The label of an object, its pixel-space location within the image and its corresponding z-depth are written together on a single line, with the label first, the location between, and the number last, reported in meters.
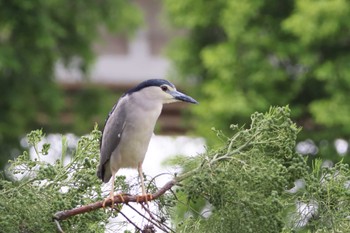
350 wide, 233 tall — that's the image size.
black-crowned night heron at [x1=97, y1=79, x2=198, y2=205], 10.07
